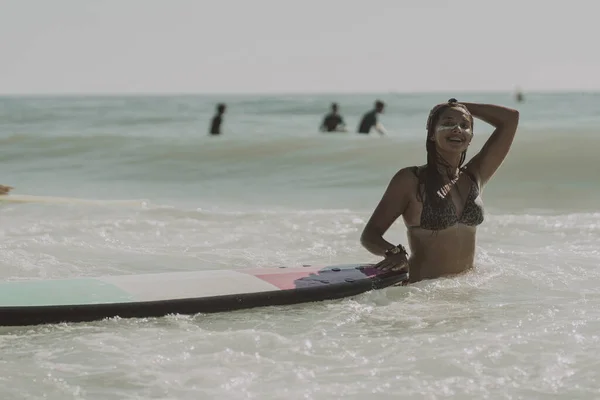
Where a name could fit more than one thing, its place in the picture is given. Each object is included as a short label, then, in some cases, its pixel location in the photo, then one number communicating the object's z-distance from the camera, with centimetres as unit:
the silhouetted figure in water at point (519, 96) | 7030
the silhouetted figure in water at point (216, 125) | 2150
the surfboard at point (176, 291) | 430
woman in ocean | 468
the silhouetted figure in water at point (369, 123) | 1864
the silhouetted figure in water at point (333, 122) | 2036
